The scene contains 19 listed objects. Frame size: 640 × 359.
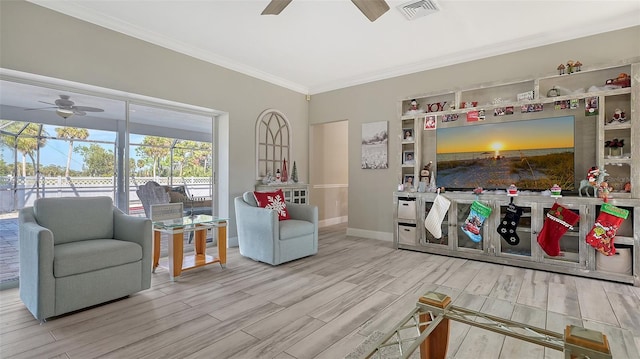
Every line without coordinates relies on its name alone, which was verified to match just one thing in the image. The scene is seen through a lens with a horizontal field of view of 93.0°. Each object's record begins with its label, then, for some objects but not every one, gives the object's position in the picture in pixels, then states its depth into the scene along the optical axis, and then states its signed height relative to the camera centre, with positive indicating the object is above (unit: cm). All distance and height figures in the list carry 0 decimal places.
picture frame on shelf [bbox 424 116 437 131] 437 +80
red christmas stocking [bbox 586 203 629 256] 303 -50
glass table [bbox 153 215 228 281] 305 -71
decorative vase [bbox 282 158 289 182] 530 +9
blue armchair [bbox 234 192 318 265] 354 -68
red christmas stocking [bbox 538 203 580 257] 323 -53
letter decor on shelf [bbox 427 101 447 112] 434 +103
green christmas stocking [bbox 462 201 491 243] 371 -52
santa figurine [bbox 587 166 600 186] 320 +4
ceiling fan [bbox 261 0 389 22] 249 +144
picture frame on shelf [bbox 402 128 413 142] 456 +66
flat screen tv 354 +30
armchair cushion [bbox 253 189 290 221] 399 -33
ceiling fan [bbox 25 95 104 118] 317 +74
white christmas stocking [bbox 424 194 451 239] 400 -48
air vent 294 +170
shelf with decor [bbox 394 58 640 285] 317 +20
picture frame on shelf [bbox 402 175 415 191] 455 -7
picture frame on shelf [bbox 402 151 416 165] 457 +30
